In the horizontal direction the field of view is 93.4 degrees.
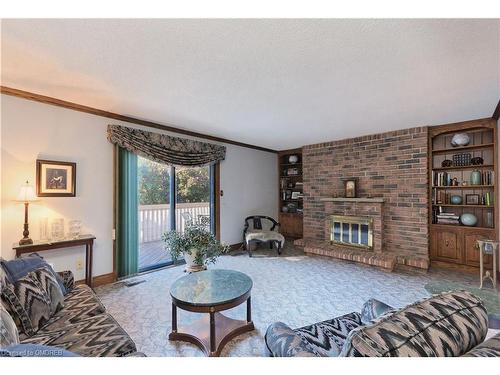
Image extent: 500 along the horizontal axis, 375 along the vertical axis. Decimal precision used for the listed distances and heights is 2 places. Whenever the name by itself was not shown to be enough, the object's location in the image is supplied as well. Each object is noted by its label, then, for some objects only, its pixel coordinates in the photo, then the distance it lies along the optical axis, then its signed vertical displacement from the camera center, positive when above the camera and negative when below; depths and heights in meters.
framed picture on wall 2.66 +0.16
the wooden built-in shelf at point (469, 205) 3.49 -0.24
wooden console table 2.42 -0.58
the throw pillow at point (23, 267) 1.62 -0.55
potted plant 3.23 -0.76
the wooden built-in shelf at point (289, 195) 5.72 -0.13
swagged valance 3.26 +0.71
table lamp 2.41 -0.07
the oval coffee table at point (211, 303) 1.74 -0.84
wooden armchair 4.46 -0.89
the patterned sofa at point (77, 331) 1.26 -0.84
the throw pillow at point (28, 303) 1.40 -0.69
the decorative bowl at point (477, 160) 3.55 +0.44
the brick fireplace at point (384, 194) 3.78 -0.07
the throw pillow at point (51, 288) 1.64 -0.69
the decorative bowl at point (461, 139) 3.60 +0.77
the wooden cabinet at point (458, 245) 3.45 -0.85
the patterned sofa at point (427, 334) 0.71 -0.47
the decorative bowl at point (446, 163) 3.80 +0.43
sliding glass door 3.78 -0.18
